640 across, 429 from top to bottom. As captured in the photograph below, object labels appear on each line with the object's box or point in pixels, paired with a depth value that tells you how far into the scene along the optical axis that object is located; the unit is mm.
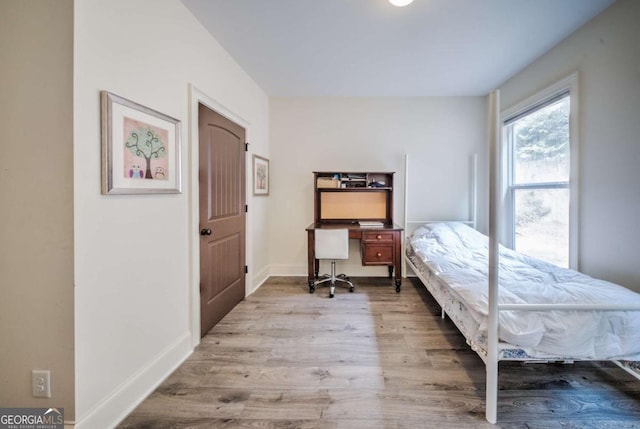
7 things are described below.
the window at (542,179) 2461
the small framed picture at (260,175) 3318
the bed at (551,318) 1345
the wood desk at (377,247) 3287
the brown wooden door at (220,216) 2225
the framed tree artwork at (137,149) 1318
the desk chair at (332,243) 3189
